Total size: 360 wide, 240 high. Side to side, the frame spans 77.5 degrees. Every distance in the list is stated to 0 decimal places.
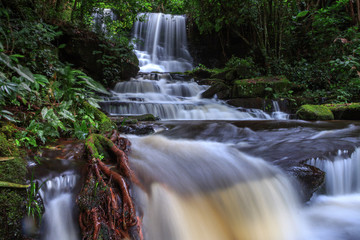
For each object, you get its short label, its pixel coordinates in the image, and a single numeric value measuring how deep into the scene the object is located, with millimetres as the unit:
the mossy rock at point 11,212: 1511
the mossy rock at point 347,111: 6652
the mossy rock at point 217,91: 9245
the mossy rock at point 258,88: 8961
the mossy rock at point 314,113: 6629
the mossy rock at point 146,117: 5970
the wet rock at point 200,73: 11616
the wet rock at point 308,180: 2799
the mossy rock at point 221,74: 10796
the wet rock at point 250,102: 8203
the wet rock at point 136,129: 4447
